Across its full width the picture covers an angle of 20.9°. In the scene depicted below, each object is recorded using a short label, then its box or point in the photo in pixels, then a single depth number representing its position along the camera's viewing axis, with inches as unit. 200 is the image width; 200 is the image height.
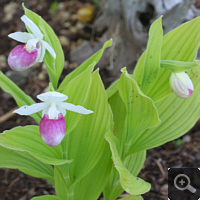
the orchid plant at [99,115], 22.0
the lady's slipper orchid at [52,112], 20.5
